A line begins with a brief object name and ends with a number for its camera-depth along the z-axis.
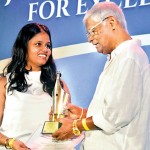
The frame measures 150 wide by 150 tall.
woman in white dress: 2.98
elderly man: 2.28
